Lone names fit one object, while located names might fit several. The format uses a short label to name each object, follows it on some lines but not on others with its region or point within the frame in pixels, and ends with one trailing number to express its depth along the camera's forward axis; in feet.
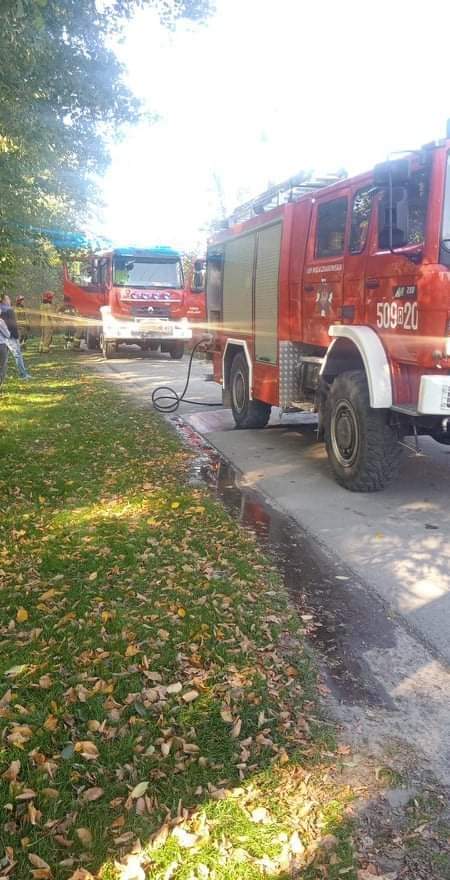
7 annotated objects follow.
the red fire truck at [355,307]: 17.99
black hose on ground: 38.86
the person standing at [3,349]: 38.55
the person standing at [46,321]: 74.23
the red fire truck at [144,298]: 64.39
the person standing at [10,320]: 42.47
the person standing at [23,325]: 90.12
